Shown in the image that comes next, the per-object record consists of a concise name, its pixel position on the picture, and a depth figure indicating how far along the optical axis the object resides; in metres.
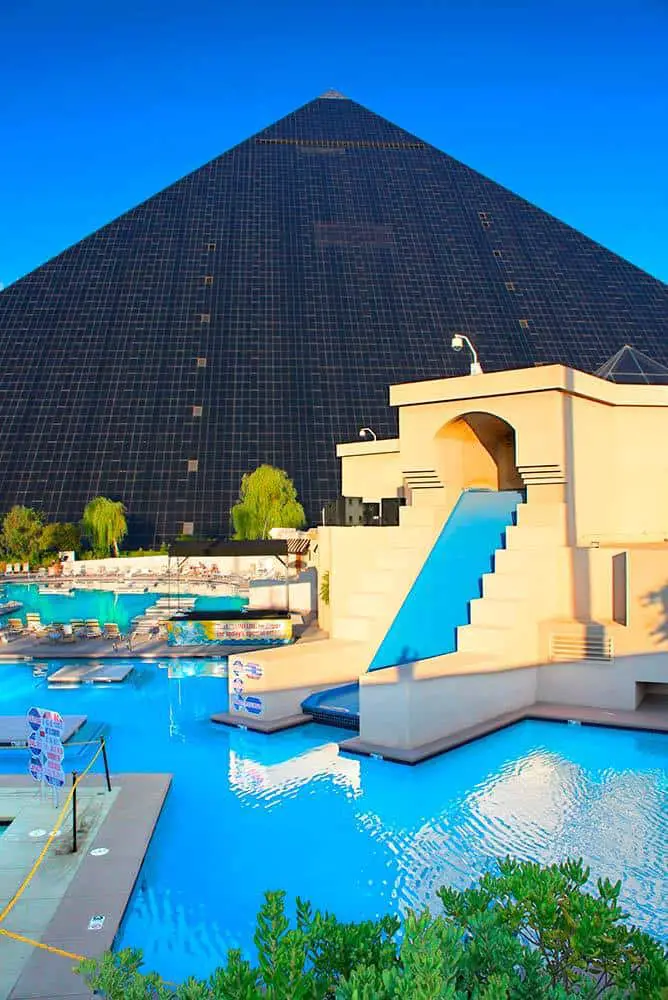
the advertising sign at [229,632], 17.83
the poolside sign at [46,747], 8.36
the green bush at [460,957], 3.48
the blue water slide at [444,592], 12.66
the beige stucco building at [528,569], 12.05
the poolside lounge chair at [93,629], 19.57
